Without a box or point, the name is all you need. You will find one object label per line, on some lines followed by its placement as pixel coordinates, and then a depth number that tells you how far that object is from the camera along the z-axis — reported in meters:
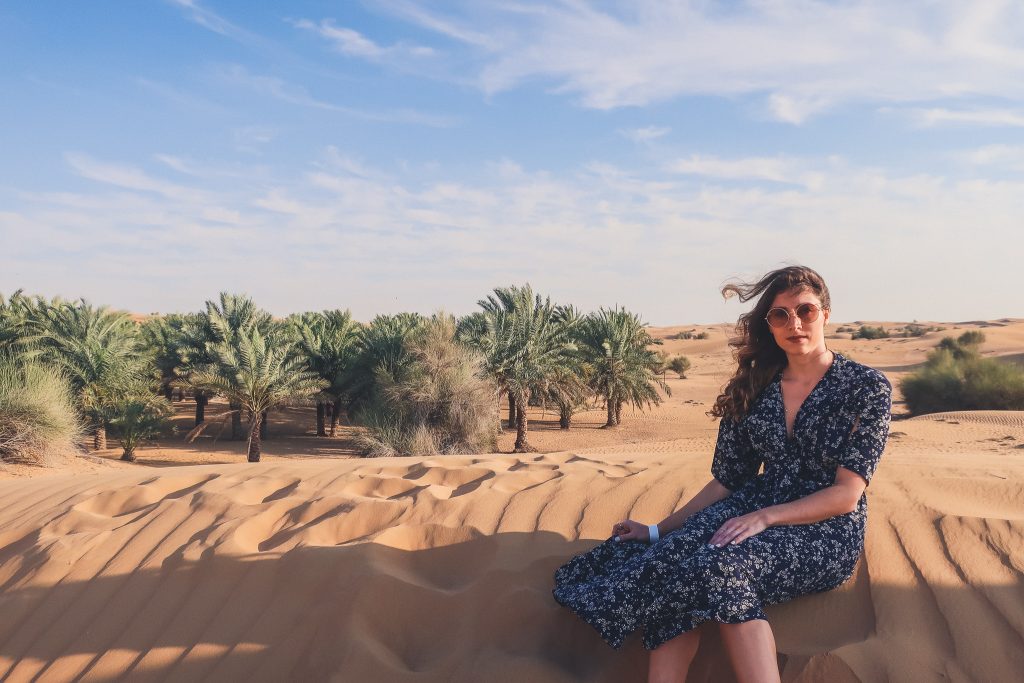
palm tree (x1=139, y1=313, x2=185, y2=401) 19.90
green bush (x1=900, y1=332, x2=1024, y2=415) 17.12
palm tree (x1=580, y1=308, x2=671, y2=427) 20.58
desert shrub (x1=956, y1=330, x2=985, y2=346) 38.69
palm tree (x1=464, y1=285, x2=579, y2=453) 17.45
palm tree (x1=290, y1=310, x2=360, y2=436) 19.38
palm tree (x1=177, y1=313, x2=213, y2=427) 18.22
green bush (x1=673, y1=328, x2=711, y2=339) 65.25
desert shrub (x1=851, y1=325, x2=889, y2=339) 53.47
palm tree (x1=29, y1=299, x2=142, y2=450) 16.67
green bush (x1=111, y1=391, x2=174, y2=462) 16.00
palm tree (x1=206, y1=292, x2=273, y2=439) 18.33
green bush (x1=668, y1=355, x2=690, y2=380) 37.22
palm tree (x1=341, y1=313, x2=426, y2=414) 18.02
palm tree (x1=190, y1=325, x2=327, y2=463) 15.61
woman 2.33
